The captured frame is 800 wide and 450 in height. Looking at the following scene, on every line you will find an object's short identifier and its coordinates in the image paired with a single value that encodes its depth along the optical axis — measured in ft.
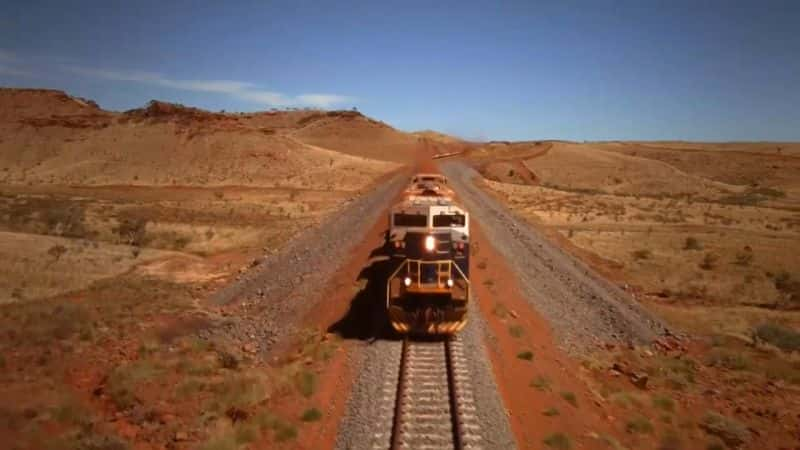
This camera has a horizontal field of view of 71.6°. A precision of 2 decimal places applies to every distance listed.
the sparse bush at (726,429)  43.88
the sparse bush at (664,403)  47.34
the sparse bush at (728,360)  57.66
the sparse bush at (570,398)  44.60
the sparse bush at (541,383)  45.67
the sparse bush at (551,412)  41.73
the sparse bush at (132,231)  112.68
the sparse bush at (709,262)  102.94
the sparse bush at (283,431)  38.24
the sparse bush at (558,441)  37.42
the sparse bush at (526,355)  51.26
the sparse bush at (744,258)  106.52
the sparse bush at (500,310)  61.72
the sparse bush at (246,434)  37.96
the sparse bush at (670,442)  41.37
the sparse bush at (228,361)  51.21
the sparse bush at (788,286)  85.46
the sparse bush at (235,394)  42.34
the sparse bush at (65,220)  114.32
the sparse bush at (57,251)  87.66
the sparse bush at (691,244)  119.25
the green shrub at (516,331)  56.75
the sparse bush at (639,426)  42.55
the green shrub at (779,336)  64.23
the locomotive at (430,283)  50.31
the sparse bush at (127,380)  44.11
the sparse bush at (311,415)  40.30
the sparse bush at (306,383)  44.26
